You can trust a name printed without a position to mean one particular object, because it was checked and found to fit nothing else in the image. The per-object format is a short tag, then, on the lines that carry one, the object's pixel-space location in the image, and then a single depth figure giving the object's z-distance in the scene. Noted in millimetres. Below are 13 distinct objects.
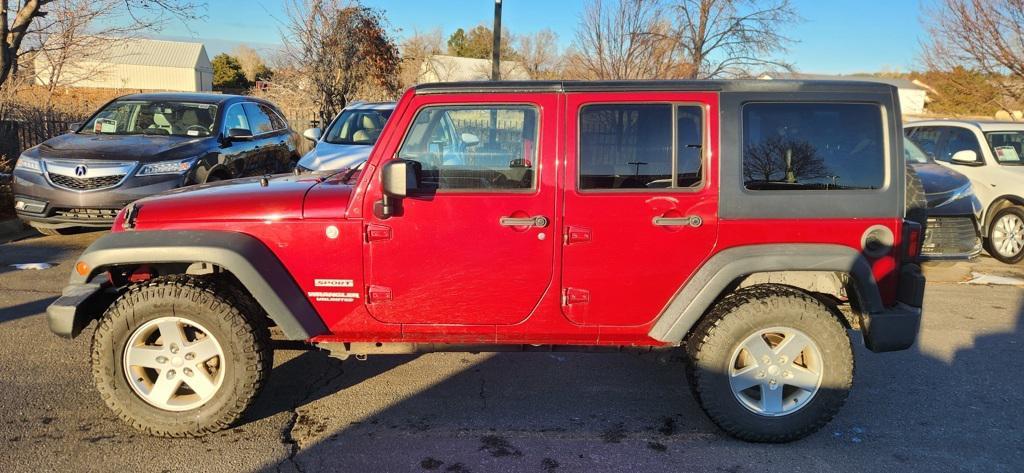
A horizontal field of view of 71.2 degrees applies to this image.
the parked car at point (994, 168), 8719
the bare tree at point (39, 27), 9352
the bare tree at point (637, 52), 15211
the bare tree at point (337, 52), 18406
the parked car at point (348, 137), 9016
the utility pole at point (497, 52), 13797
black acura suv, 7758
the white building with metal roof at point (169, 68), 53500
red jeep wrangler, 3621
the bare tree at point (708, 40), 15305
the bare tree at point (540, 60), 22312
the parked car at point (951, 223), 7398
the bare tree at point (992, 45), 14703
